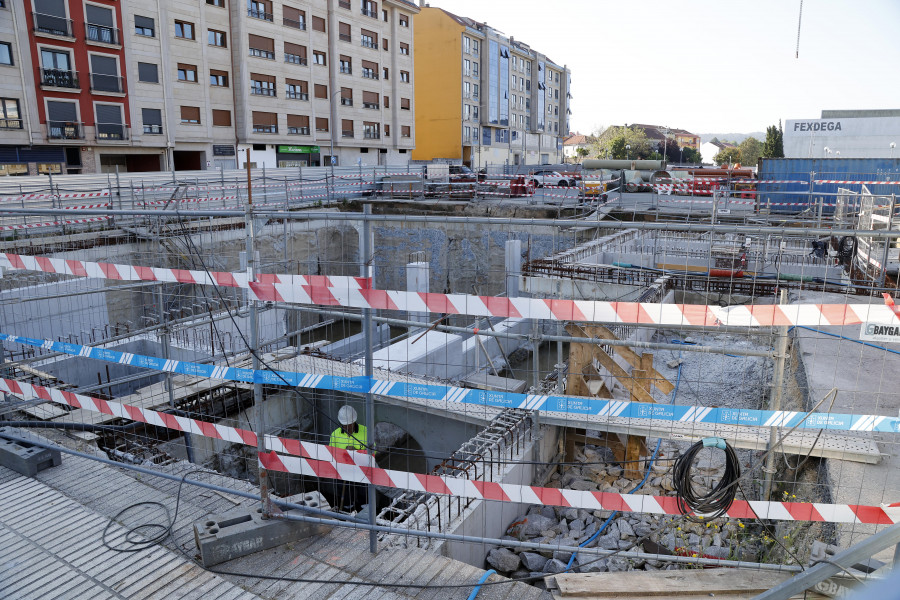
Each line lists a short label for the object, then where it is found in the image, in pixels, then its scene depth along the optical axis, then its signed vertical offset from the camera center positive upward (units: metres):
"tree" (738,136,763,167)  78.56 +3.39
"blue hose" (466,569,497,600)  3.73 -2.48
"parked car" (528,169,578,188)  33.78 -0.12
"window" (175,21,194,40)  32.41 +7.82
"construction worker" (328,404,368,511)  5.91 -3.50
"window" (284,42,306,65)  38.41 +7.79
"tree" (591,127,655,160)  70.56 +4.03
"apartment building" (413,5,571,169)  57.38 +8.62
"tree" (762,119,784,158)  57.56 +3.11
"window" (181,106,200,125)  33.22 +3.48
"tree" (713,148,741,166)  79.88 +2.72
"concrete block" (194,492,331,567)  4.05 -2.35
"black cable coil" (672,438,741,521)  3.70 -1.85
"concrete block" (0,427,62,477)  5.38 -2.40
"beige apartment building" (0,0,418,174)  27.25 +5.22
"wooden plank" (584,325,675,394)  7.77 -2.37
